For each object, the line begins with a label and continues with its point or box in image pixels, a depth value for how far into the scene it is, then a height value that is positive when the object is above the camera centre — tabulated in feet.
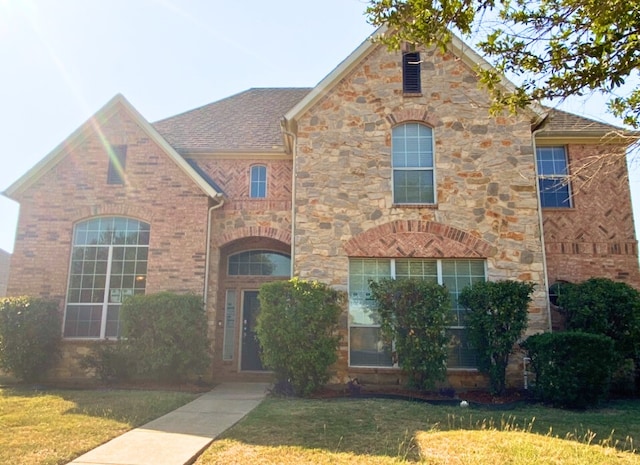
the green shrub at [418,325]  30.78 -0.21
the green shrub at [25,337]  34.45 -1.33
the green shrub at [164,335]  33.58 -1.11
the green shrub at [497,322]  31.19 +0.03
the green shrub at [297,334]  30.19 -0.82
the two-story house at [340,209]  35.42 +8.77
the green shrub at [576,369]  27.63 -2.60
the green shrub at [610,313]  32.07 +0.69
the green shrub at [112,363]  34.04 -3.05
